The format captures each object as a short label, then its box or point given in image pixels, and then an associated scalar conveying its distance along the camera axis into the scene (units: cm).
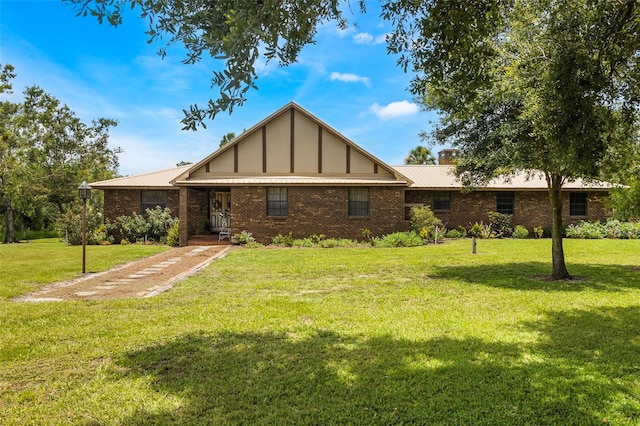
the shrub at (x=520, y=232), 2200
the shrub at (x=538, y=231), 2214
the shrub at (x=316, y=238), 1953
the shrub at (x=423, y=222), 2016
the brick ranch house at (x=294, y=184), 1986
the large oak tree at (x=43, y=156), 2789
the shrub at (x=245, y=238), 1933
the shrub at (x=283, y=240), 1900
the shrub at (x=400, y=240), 1873
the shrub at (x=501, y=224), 2252
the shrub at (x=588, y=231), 2173
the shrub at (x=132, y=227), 2108
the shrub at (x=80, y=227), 2102
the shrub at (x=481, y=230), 2186
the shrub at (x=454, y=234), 2212
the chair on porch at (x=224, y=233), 2031
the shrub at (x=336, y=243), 1867
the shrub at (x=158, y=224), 2114
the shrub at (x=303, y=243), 1887
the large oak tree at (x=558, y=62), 499
